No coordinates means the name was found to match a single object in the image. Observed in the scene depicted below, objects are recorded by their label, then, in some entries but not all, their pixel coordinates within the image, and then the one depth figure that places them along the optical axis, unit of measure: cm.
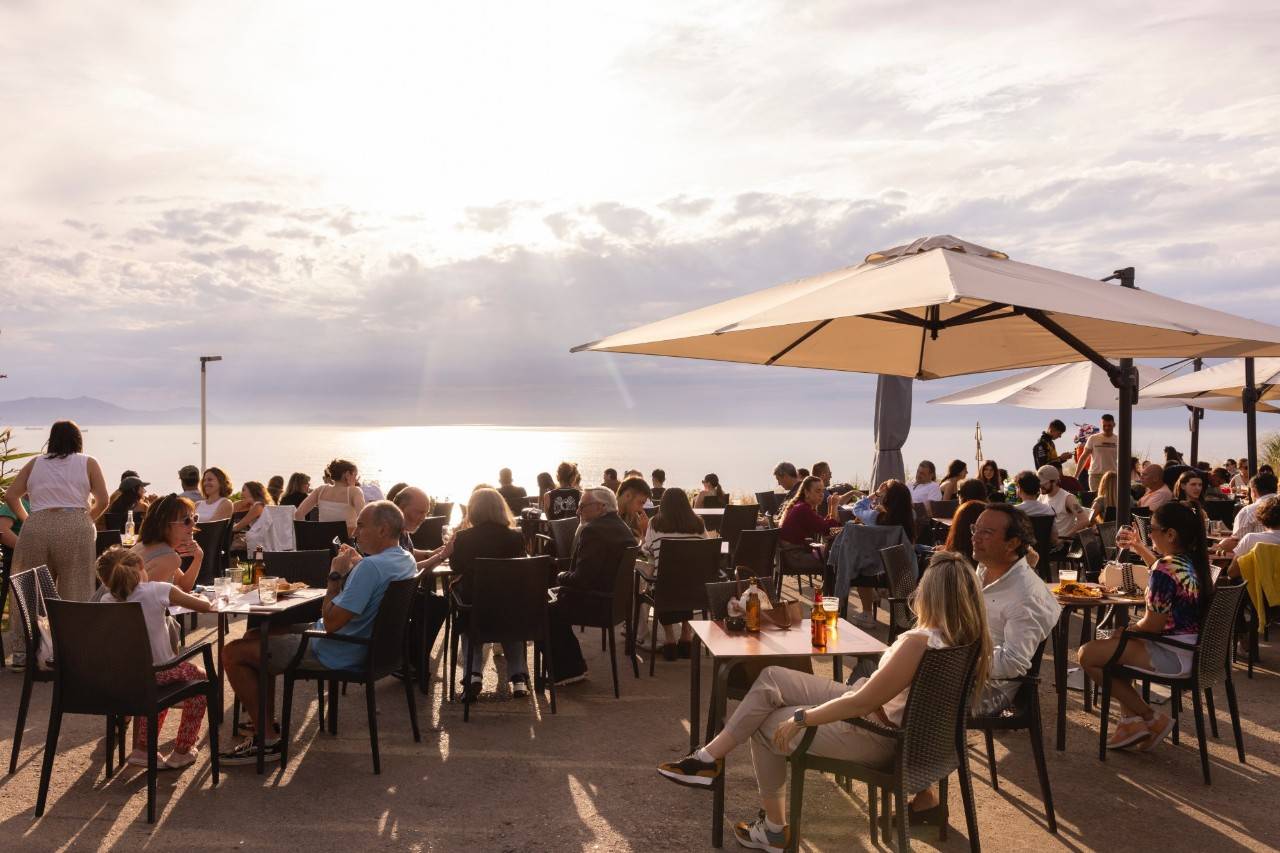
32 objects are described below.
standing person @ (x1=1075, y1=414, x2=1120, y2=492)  1235
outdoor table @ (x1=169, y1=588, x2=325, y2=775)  433
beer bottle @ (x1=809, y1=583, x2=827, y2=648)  376
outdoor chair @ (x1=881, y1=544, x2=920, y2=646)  510
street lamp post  1796
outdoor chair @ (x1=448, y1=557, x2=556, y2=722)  521
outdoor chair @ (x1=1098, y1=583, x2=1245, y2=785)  422
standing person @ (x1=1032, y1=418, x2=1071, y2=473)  1266
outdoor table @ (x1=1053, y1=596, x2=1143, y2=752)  455
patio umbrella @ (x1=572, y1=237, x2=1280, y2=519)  369
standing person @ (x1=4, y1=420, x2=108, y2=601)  585
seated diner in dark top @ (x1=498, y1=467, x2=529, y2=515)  1068
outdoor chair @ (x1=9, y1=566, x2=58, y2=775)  411
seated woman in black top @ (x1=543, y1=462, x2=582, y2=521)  938
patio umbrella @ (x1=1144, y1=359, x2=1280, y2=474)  990
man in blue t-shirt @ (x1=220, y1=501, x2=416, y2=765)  436
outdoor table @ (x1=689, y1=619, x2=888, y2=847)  358
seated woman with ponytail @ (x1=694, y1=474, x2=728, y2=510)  1162
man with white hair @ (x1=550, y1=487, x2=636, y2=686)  591
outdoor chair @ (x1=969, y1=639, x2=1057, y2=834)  370
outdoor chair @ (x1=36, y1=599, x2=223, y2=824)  373
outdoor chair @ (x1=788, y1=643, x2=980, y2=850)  303
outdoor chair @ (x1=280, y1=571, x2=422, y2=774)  430
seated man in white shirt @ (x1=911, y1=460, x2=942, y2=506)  1010
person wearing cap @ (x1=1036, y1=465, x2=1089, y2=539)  854
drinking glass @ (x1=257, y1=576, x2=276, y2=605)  466
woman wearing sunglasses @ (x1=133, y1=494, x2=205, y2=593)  455
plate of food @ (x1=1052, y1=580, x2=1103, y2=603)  481
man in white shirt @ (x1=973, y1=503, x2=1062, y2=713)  376
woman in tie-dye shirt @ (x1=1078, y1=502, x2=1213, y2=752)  439
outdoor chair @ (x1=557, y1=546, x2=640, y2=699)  594
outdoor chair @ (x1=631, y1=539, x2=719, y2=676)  620
